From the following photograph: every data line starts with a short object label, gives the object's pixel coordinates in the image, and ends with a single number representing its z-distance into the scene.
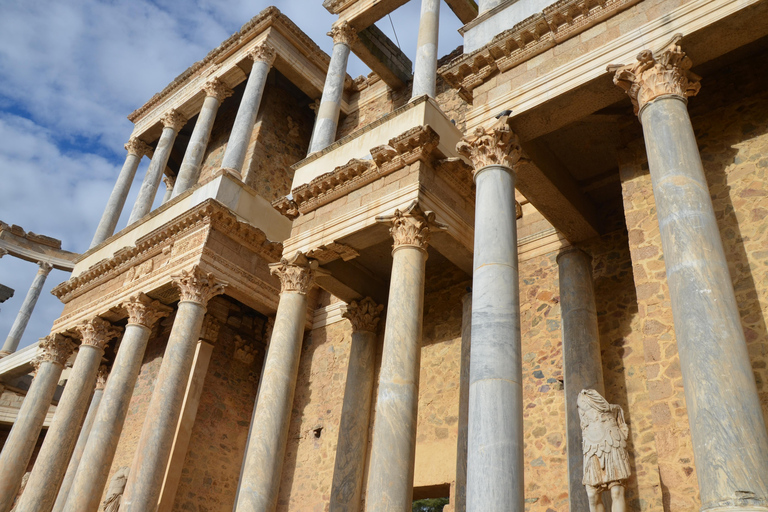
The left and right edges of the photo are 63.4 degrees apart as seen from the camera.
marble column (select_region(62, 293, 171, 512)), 11.41
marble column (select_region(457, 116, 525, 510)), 5.95
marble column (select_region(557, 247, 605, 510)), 8.22
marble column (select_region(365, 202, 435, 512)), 7.59
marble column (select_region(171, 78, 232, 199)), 15.32
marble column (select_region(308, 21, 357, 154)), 12.36
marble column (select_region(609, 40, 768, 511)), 4.60
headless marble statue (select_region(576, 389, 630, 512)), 6.61
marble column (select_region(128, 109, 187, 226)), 16.33
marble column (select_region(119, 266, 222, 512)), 10.52
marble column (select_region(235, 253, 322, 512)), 8.99
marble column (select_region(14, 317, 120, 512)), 12.62
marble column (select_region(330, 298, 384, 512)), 10.63
